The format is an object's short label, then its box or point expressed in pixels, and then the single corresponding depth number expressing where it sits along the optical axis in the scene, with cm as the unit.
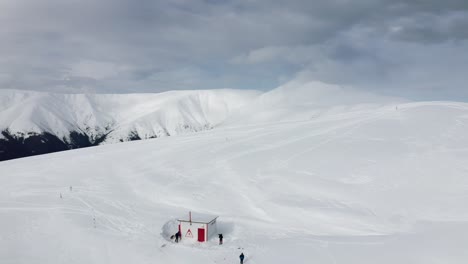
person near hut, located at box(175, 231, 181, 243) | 2738
